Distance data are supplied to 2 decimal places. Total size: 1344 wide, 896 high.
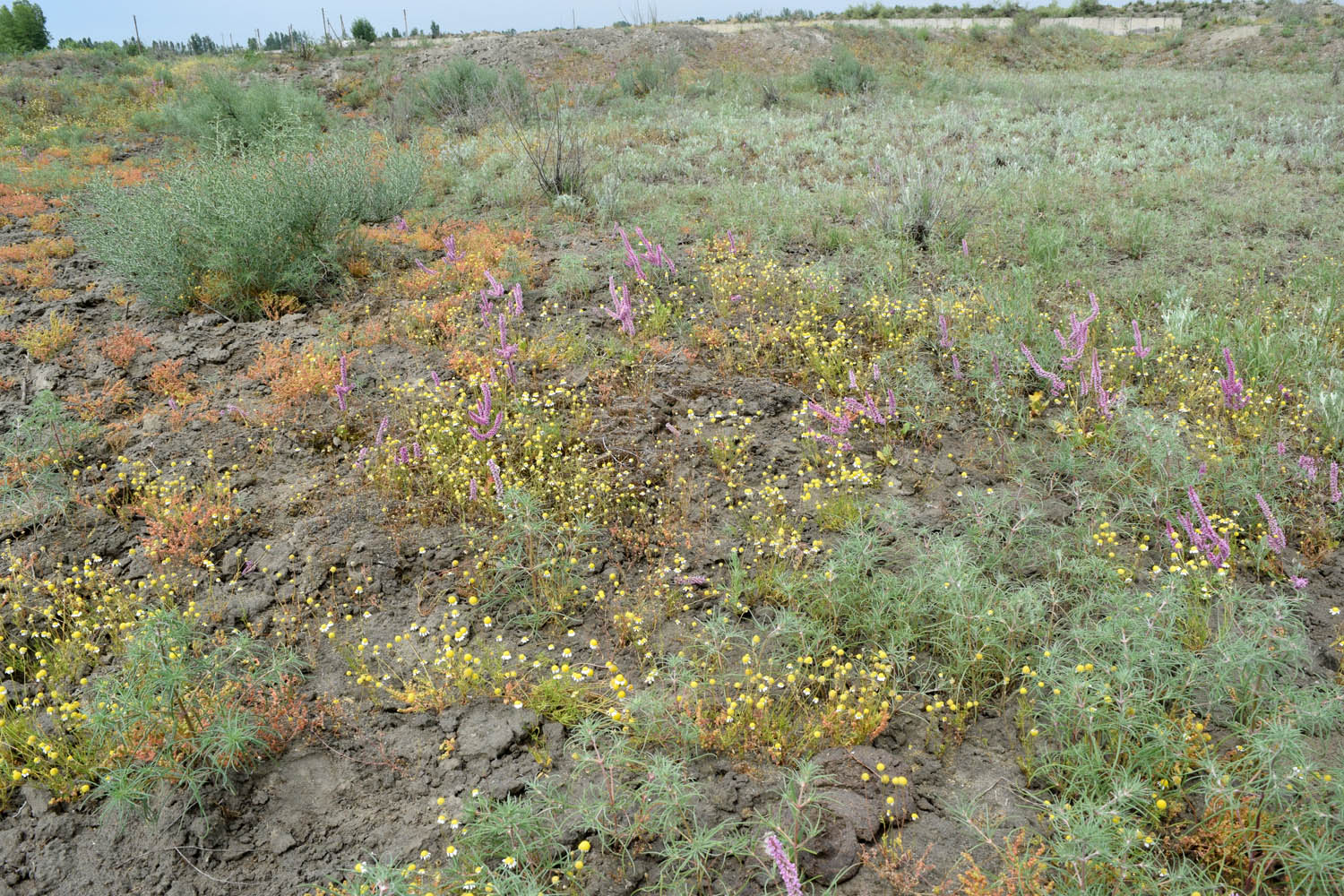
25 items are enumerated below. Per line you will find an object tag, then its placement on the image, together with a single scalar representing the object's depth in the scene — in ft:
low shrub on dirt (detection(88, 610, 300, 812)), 9.32
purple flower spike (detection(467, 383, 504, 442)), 14.79
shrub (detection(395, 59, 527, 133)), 50.31
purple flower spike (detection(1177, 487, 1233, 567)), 11.37
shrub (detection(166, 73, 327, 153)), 45.57
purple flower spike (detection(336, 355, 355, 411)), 17.01
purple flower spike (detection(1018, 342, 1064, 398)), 15.70
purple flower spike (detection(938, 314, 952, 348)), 18.13
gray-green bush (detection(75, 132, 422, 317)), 21.30
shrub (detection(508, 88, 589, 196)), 30.99
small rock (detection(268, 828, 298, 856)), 9.00
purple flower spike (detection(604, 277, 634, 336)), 18.52
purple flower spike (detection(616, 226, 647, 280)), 20.76
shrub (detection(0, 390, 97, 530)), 14.61
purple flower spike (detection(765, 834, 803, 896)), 7.00
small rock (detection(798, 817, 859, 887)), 8.38
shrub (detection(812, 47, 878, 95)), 62.13
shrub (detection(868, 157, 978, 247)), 24.76
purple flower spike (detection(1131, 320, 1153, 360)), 16.43
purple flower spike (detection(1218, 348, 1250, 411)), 15.78
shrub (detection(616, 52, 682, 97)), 63.60
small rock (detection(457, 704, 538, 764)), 10.02
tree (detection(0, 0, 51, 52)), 98.02
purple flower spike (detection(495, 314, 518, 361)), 16.99
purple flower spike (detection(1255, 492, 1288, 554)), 11.01
